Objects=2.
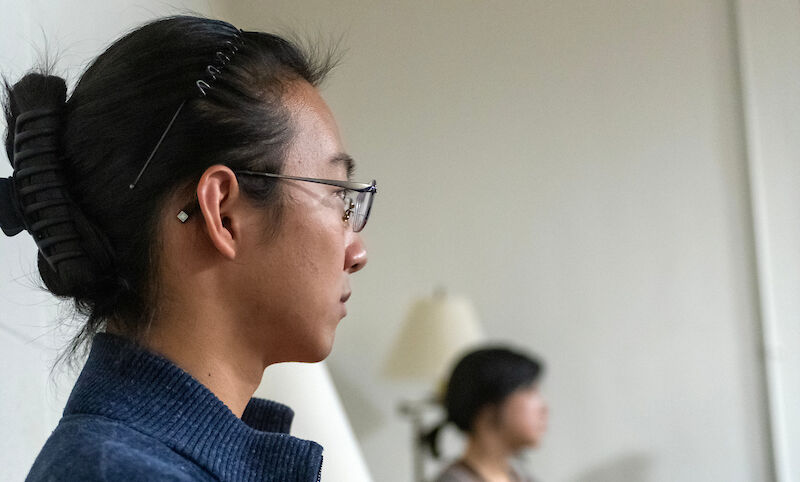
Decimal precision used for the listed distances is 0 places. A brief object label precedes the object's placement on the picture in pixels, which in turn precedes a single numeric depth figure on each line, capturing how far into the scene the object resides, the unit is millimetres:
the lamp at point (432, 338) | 3490
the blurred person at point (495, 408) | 2850
